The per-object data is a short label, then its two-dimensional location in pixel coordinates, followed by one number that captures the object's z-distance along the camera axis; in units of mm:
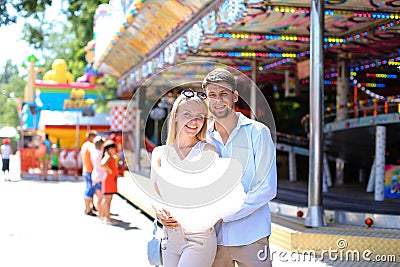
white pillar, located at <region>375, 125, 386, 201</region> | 10852
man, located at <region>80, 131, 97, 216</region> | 12297
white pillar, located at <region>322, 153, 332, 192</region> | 13861
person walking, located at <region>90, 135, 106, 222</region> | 11391
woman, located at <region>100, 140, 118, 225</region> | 10852
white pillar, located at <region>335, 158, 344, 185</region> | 15219
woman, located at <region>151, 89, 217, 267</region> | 3793
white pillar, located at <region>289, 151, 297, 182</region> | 16234
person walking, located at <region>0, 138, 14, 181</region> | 23109
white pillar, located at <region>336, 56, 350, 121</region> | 15781
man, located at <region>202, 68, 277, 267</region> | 3779
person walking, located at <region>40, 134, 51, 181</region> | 22098
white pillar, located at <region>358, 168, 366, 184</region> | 16266
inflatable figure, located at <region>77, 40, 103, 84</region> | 26597
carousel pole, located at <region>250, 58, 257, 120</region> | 15489
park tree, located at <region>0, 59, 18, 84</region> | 92750
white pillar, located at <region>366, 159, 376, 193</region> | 12617
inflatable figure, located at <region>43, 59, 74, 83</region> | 32375
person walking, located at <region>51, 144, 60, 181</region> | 23197
